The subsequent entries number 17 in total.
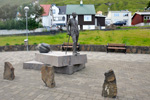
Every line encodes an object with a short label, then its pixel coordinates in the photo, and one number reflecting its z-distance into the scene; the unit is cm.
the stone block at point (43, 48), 956
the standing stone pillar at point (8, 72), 713
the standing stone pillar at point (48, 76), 609
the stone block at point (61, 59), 809
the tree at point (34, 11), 4290
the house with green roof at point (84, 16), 4409
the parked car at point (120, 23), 5727
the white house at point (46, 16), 5246
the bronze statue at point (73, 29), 866
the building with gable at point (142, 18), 5006
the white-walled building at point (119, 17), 6169
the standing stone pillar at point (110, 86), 530
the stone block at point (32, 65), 900
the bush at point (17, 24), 3472
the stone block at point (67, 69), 817
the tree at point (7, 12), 5484
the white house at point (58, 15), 6103
